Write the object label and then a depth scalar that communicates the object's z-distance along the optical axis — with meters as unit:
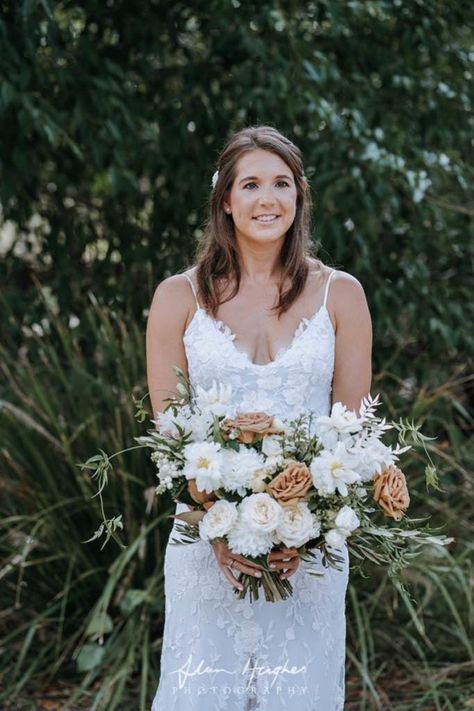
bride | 3.17
